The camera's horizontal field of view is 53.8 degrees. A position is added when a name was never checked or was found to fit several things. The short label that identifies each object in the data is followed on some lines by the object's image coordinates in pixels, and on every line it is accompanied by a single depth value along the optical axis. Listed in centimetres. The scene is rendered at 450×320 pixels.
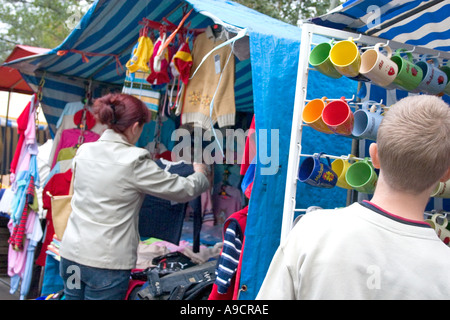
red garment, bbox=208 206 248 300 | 217
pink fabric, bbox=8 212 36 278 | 432
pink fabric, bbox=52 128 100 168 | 433
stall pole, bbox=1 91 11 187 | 733
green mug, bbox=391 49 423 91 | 178
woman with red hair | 249
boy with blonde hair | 96
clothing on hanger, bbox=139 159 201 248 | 335
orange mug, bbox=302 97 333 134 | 184
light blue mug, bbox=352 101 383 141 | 172
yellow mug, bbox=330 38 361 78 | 172
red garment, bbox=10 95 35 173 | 436
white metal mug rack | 188
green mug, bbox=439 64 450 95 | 195
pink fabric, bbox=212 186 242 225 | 422
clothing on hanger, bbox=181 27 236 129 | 257
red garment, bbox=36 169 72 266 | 403
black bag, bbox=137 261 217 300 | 276
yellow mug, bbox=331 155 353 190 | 194
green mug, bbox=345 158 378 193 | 177
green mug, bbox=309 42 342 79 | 181
